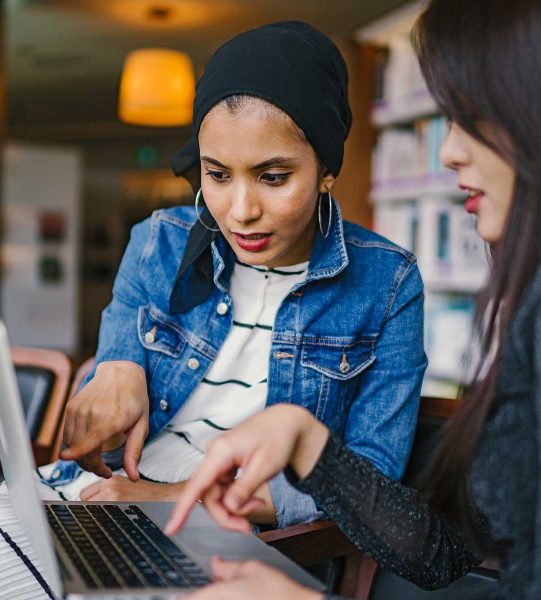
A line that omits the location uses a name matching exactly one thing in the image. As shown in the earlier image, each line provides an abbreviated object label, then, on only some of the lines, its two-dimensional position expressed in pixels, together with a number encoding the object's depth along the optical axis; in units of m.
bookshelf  3.51
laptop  0.77
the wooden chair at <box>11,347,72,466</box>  1.81
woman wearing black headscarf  1.18
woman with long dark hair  0.80
